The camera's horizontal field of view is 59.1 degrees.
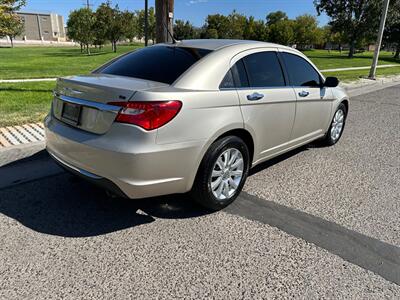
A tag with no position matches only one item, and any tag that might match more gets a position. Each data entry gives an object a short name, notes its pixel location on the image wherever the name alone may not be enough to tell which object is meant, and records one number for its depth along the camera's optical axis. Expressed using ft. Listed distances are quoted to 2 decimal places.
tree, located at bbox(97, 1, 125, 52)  128.46
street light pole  48.16
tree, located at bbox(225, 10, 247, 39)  203.93
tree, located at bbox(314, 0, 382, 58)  128.67
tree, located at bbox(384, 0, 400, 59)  129.90
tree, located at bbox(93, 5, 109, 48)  128.16
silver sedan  9.23
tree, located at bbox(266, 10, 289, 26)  301.84
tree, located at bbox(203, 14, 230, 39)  193.88
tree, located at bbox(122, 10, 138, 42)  133.25
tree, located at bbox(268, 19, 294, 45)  209.15
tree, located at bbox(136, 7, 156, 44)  161.07
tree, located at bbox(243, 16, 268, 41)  216.95
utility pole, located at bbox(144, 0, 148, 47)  48.46
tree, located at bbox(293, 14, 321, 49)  235.61
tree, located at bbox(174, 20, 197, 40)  197.57
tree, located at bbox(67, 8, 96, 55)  123.54
